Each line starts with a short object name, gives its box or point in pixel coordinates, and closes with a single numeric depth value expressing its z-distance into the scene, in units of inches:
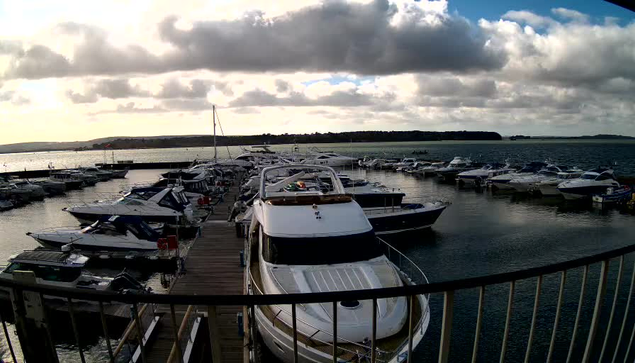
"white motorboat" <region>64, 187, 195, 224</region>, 1018.1
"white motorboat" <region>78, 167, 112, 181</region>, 2447.1
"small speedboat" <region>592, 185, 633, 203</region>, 1325.4
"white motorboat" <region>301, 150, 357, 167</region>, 2700.5
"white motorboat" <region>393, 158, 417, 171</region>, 2768.2
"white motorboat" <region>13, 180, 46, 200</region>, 1720.0
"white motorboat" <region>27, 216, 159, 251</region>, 805.2
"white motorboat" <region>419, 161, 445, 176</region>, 2381.9
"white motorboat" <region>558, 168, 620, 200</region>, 1427.2
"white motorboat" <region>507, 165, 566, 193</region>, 1641.2
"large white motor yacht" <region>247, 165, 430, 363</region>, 288.0
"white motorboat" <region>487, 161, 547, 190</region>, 1738.4
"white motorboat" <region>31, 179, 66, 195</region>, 1912.2
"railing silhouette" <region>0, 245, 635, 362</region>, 87.6
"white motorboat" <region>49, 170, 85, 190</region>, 2108.8
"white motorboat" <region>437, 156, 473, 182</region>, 2226.9
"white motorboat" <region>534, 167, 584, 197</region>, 1598.2
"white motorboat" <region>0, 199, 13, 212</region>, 1501.1
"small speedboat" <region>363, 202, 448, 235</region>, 964.1
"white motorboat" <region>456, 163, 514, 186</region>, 1935.3
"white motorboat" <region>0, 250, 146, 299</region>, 569.0
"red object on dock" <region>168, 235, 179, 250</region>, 808.9
